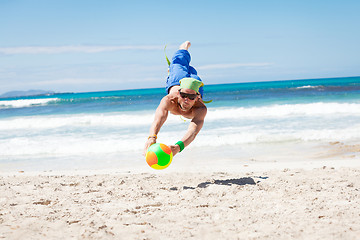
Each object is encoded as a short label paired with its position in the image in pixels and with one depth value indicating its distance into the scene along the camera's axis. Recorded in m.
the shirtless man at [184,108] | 4.73
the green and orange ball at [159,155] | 4.38
